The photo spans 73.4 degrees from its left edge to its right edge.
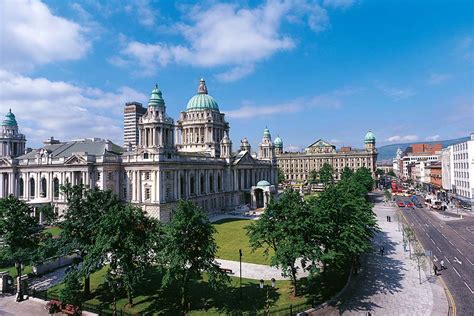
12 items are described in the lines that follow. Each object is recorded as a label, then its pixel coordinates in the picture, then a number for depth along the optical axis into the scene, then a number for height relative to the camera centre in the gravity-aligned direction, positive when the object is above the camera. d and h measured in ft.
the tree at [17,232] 114.49 -20.60
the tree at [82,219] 102.94 -14.37
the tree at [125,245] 90.99 -20.46
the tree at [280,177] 561.02 -9.36
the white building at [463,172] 290.97 -4.51
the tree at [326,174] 467.36 -5.09
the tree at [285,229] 95.66 -18.63
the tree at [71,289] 91.50 -32.72
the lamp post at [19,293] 104.88 -38.23
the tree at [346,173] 383.45 -3.69
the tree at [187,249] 91.71 -22.41
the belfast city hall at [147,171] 224.33 +3.09
